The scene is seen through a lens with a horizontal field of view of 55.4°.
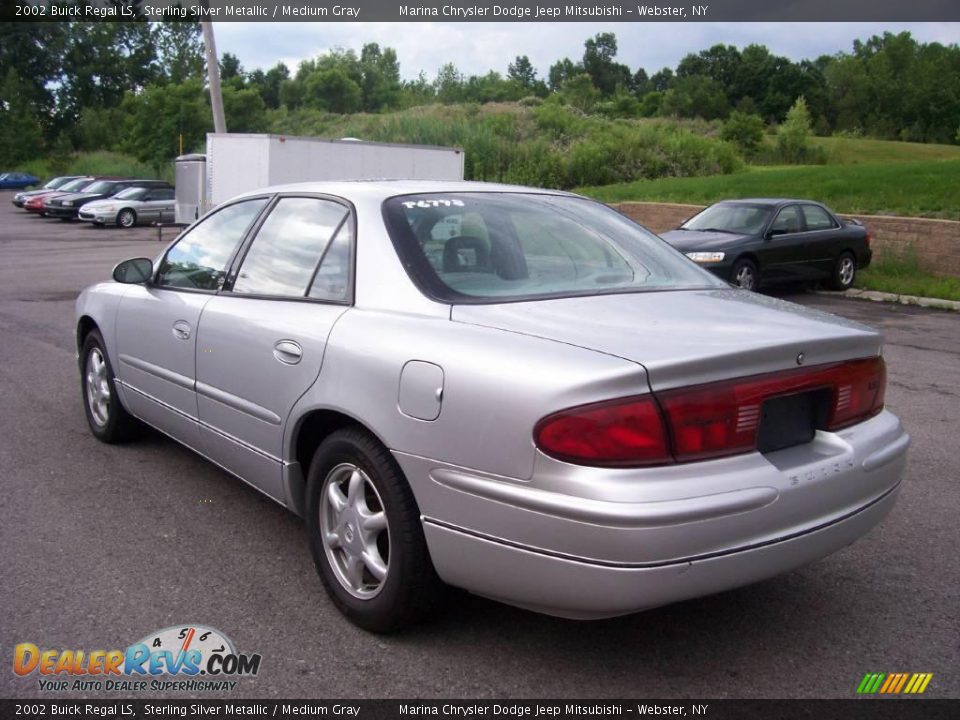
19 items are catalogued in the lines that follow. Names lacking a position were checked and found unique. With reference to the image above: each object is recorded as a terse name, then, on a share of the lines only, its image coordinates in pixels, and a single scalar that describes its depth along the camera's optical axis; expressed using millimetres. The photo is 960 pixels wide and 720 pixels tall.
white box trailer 18797
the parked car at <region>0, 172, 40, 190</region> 56719
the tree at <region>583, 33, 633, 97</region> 127625
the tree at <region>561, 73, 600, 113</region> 77688
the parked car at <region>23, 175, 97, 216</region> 34938
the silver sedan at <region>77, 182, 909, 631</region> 2594
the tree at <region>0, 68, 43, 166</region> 63875
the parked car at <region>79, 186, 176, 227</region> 30562
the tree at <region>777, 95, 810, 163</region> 42750
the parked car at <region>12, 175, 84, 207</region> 37031
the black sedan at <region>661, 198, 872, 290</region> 12742
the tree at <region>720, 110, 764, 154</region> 46156
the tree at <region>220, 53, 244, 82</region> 109562
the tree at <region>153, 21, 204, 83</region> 73375
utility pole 20219
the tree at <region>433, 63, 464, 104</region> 100812
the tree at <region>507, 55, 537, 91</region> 128538
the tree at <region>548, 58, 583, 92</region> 130750
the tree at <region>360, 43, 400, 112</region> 108938
